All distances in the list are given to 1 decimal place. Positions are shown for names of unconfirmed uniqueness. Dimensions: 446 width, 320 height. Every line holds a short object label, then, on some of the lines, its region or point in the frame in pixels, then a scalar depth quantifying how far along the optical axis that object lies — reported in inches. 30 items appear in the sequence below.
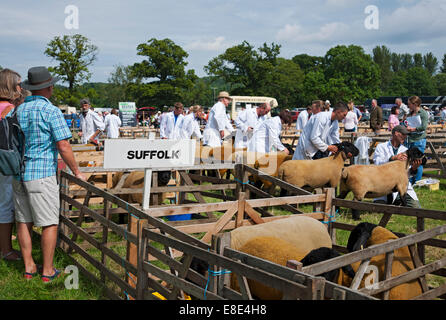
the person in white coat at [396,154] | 294.0
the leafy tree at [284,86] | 3314.5
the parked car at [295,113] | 1913.6
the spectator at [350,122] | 628.4
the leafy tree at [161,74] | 2974.9
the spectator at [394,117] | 597.3
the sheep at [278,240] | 137.7
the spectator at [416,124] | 405.1
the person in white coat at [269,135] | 382.6
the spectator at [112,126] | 604.4
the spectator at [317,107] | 444.1
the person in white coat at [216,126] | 454.0
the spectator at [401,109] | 606.6
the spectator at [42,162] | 173.0
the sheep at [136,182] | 265.7
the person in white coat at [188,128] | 481.0
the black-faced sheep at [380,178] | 299.1
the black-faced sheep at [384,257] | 142.9
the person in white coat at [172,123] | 496.7
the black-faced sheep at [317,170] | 315.9
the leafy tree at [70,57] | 1849.2
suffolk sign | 156.6
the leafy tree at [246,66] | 3211.1
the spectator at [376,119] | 625.0
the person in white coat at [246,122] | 425.4
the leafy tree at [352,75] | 3186.5
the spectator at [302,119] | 668.7
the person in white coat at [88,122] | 496.1
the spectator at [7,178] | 201.9
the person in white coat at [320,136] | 334.0
